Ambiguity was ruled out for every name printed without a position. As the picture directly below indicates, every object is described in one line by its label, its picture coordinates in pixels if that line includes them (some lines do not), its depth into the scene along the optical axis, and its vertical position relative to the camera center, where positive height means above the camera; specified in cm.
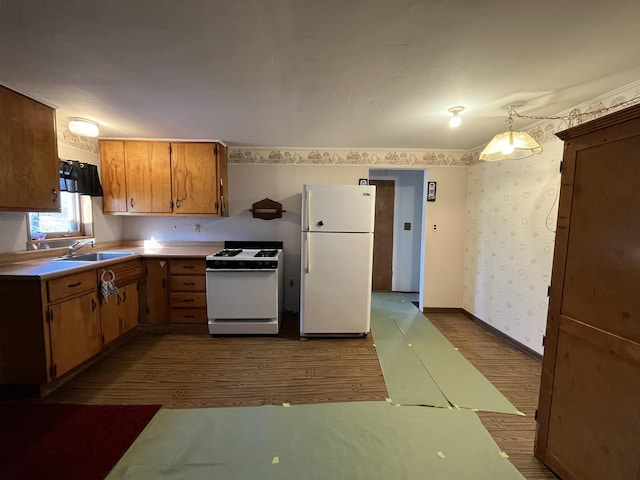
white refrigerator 268 -41
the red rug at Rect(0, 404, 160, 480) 136 -135
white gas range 275 -82
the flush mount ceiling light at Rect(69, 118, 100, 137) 240 +85
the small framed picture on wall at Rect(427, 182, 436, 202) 349 +43
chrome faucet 258 -31
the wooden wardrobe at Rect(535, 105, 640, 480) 104 -39
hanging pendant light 196 +63
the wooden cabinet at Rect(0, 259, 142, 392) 179 -85
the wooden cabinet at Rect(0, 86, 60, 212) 183 +46
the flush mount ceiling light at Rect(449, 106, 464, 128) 208 +93
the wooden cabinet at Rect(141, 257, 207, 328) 291 -85
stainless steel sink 255 -43
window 239 -6
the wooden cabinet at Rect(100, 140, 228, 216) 301 +49
